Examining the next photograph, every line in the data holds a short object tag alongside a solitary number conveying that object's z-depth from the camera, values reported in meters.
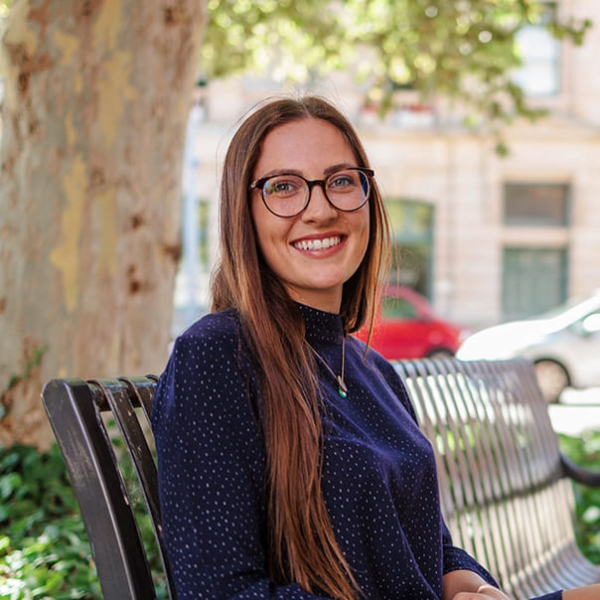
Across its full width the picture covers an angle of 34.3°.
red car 15.71
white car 13.32
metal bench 1.91
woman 1.77
